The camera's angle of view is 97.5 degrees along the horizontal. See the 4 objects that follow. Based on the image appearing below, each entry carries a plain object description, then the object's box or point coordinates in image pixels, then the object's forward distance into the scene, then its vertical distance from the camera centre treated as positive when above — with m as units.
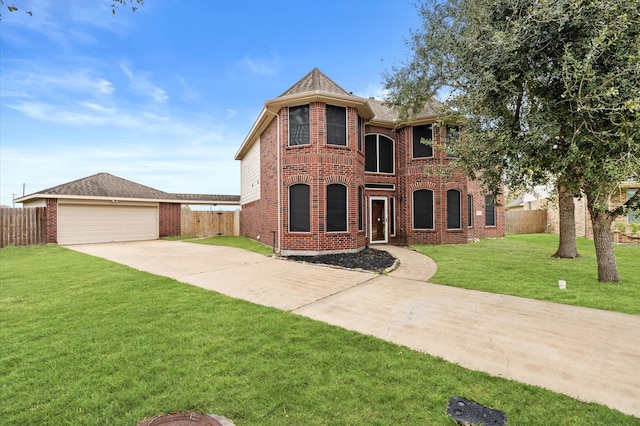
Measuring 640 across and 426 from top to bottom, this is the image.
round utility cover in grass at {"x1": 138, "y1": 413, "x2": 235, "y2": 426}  2.04 -1.51
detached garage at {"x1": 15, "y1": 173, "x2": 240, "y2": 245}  15.31 +0.52
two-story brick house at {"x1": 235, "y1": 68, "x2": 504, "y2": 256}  10.23 +1.51
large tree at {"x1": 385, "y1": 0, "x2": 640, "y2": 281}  4.27 +2.25
